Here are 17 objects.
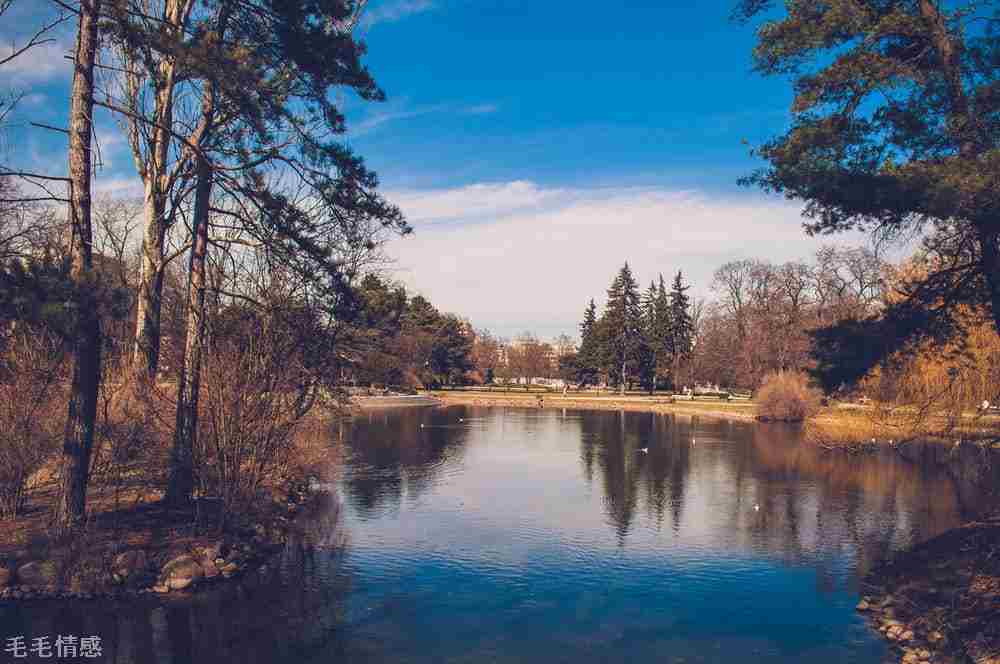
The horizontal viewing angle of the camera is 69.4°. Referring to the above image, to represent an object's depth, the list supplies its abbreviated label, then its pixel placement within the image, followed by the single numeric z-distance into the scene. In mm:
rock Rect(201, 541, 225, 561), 13352
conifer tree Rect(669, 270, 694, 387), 76312
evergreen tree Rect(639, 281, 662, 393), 77000
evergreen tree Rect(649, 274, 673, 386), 76500
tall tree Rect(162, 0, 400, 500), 13344
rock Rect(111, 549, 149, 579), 12062
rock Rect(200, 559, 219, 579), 13094
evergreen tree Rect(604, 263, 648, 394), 78625
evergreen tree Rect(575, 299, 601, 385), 82625
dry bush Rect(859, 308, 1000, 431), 25281
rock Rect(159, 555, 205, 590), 12445
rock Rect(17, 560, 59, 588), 11500
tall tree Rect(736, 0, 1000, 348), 10539
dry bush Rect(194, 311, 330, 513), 13898
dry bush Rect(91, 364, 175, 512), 14227
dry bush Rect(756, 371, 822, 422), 46812
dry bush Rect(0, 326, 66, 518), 13258
